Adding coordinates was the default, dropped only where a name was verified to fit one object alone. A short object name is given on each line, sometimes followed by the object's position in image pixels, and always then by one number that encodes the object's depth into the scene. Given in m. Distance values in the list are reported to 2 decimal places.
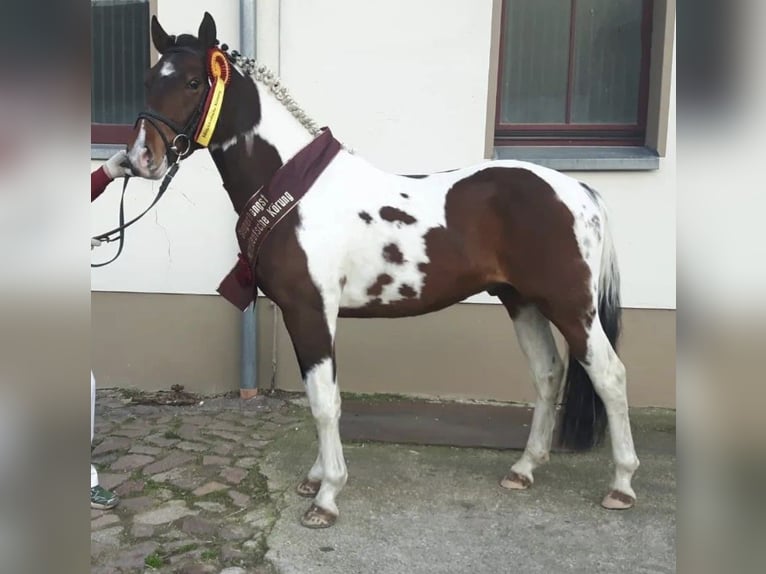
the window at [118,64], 4.59
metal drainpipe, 4.44
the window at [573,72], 4.44
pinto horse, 2.66
